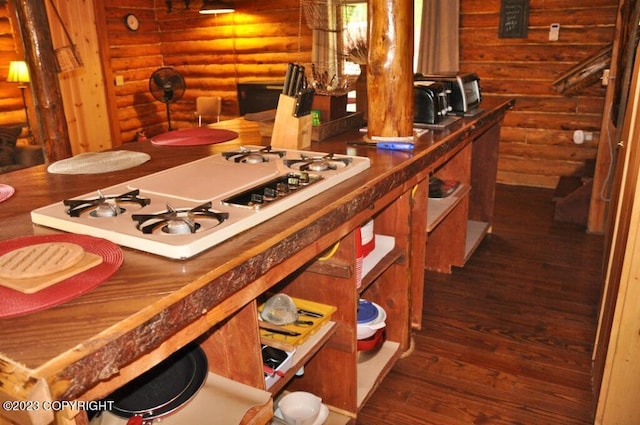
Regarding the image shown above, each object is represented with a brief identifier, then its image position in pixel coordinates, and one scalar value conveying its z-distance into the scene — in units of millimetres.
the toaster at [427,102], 2428
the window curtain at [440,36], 4961
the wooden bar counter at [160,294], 731
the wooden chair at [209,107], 6445
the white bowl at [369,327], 2072
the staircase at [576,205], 3918
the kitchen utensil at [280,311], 1592
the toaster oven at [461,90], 2713
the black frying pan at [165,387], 1151
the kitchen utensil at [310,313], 1658
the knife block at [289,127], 1950
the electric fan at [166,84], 5871
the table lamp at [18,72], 4879
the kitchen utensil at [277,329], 1537
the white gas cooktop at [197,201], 1064
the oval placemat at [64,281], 834
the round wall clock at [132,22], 6371
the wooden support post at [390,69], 2041
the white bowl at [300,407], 1690
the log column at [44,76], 3172
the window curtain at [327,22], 2490
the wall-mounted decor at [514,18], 4672
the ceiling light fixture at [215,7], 5750
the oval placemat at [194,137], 2177
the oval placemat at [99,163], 1771
